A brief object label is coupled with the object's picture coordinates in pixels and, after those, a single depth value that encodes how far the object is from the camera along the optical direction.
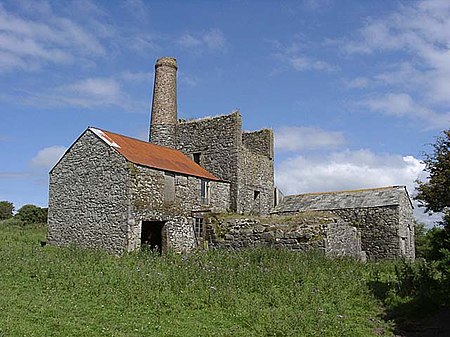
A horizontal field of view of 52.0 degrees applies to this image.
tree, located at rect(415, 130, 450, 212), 11.98
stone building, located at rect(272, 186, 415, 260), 25.31
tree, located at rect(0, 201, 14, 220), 61.22
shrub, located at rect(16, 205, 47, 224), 44.75
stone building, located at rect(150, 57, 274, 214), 28.67
